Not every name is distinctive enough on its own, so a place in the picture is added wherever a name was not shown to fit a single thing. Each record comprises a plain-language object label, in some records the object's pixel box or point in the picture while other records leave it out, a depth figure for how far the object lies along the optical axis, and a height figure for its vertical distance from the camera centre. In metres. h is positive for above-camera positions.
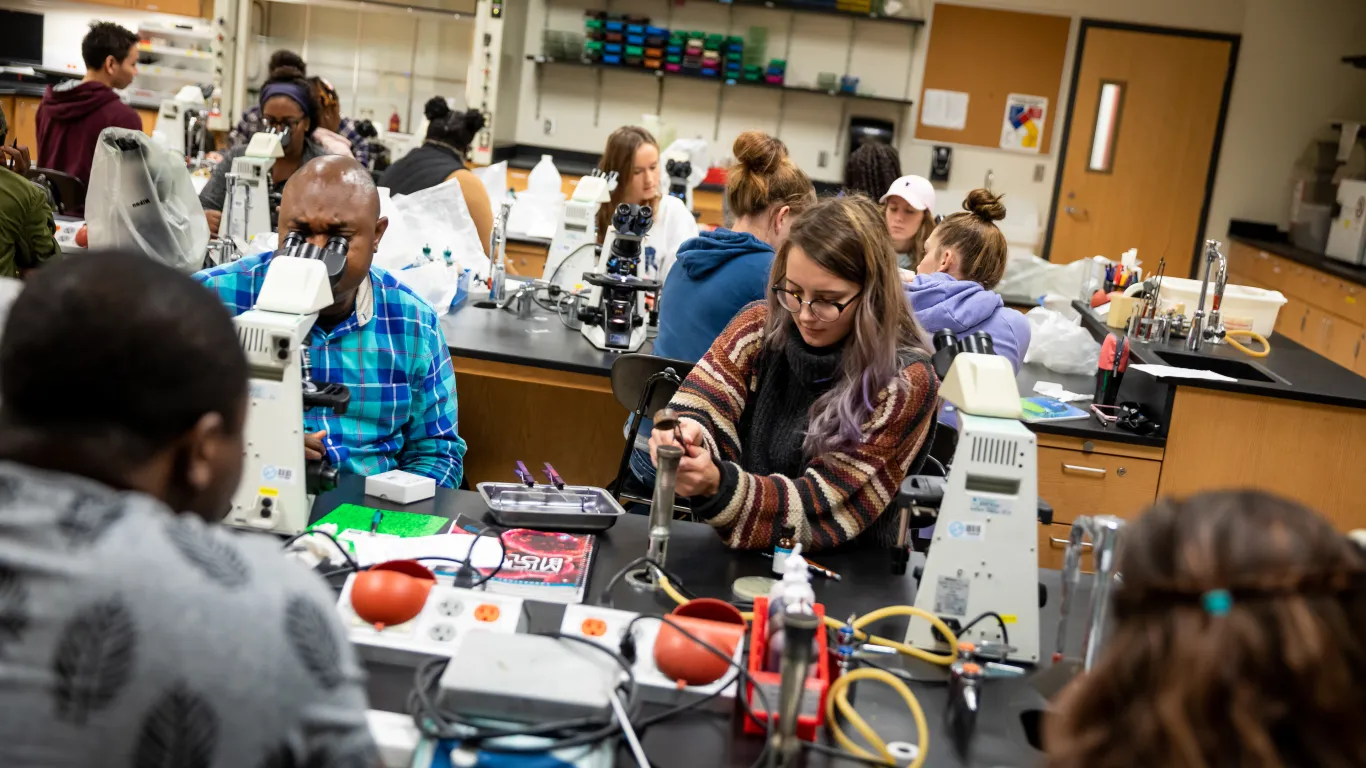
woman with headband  4.33 +0.01
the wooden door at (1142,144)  7.55 +0.54
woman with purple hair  1.94 -0.36
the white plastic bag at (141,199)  3.34 -0.25
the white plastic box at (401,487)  1.98 -0.56
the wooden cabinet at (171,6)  8.17 +0.72
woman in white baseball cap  4.32 -0.03
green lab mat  1.84 -0.59
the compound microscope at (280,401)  1.70 -0.39
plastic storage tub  4.23 -0.22
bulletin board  7.53 +0.95
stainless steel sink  3.83 -0.40
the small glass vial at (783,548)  1.85 -0.56
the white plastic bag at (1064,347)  4.00 -0.41
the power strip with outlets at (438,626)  1.45 -0.58
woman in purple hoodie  3.30 -0.20
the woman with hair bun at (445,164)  4.51 -0.07
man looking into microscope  2.24 -0.39
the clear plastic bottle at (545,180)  5.47 -0.09
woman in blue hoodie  3.09 -0.27
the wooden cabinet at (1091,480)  3.39 -0.71
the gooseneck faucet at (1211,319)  3.84 -0.27
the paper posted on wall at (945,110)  7.64 +0.61
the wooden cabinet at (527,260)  5.07 -0.43
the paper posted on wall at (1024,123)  7.60 +0.59
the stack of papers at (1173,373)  3.50 -0.40
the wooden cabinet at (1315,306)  6.13 -0.28
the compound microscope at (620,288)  3.37 -0.33
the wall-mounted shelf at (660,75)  7.52 +0.62
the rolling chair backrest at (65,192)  4.40 -0.33
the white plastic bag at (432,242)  3.64 -0.31
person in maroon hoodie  4.77 -0.03
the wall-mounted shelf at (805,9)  7.38 +1.10
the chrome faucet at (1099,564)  1.42 -0.41
